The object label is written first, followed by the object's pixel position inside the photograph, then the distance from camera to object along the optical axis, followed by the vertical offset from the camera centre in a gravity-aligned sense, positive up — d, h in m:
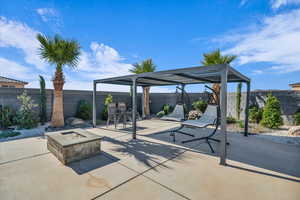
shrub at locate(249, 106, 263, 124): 6.57 -0.80
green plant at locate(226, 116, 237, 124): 7.02 -1.20
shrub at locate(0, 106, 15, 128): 4.92 -0.79
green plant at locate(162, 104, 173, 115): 9.34 -0.85
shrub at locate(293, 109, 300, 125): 5.63 -0.83
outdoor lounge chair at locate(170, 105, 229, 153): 3.79 -0.67
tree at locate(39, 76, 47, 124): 5.86 -0.28
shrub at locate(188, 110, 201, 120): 7.18 -0.96
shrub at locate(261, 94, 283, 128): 5.65 -0.67
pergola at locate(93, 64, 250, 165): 2.66 +0.60
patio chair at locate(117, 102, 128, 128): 5.93 -0.57
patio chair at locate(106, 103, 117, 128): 5.61 -0.57
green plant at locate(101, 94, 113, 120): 7.47 -0.73
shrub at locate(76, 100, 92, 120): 6.94 -0.73
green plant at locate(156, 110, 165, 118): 9.02 -1.15
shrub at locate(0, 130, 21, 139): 4.16 -1.23
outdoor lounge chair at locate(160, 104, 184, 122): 4.62 -0.66
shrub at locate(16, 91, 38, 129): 5.02 -0.72
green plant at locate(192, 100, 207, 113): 8.55 -0.51
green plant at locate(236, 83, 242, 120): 7.36 +0.03
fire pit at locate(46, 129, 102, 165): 2.53 -0.99
